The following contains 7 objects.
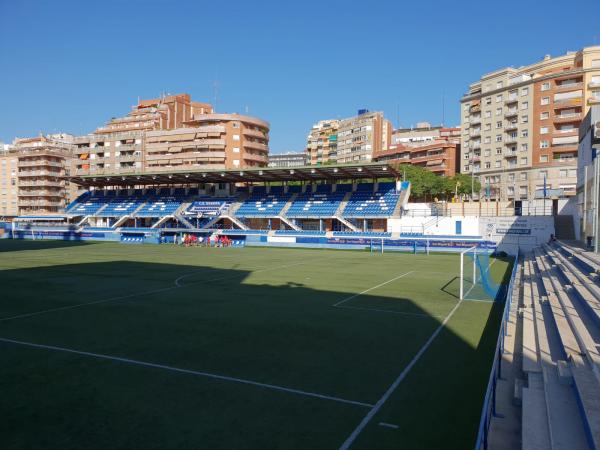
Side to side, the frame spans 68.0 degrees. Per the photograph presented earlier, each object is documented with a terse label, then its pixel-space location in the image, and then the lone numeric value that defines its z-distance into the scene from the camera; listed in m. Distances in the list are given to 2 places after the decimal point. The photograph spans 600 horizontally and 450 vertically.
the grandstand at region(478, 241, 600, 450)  6.33
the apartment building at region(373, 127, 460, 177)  98.50
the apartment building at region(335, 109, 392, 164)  125.25
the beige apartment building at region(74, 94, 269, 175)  105.69
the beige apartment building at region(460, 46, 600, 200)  72.38
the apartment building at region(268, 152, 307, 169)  192.10
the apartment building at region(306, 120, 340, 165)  143.27
